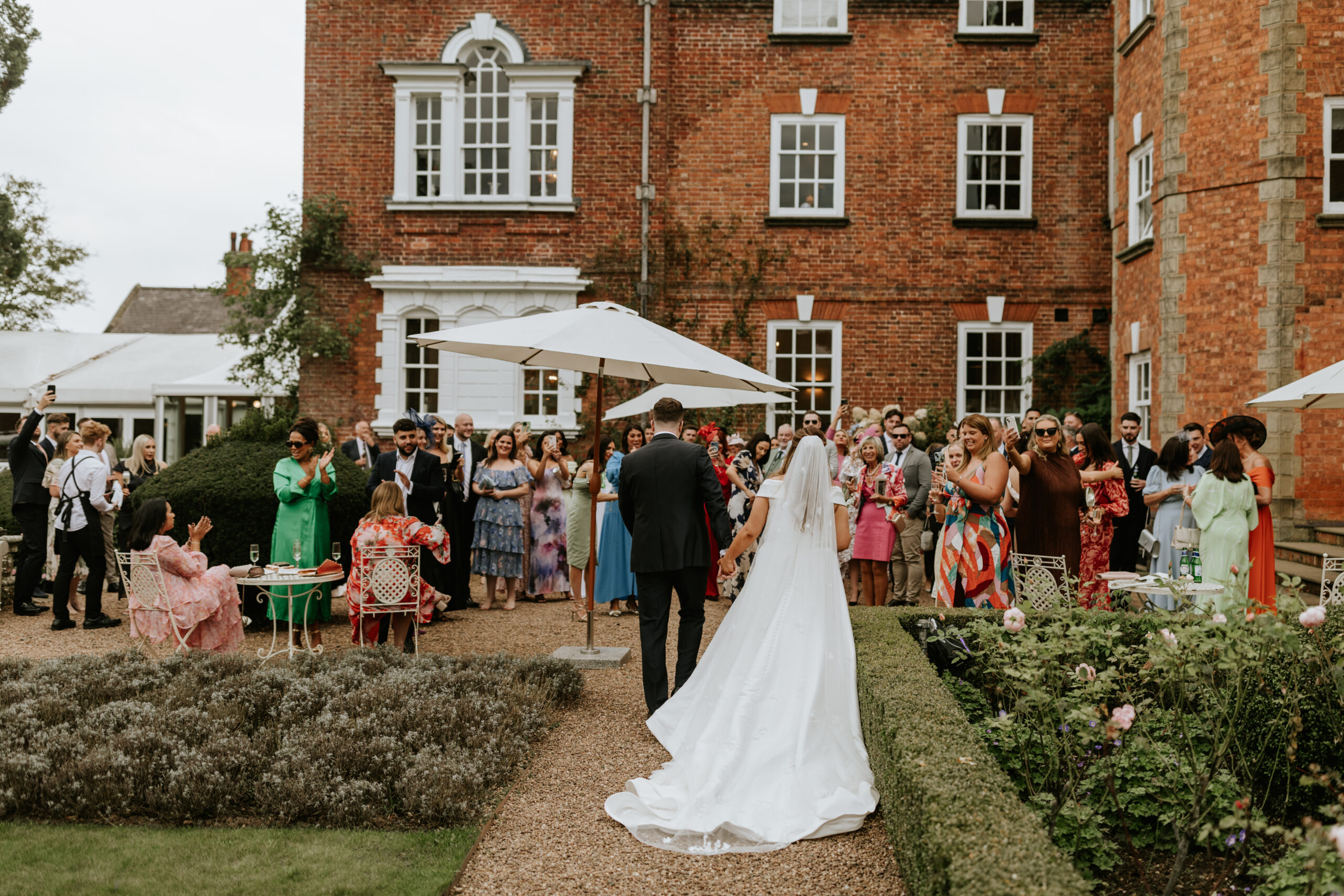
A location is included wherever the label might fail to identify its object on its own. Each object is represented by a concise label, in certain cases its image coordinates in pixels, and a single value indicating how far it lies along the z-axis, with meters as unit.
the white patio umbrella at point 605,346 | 6.75
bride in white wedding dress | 4.53
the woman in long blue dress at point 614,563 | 10.32
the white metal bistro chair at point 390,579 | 7.50
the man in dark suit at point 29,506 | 10.02
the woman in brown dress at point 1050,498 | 7.84
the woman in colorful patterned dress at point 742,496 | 10.66
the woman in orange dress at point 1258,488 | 7.66
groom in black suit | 6.34
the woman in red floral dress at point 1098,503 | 8.35
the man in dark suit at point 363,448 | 11.89
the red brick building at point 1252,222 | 12.09
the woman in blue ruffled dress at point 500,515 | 10.63
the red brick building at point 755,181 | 15.90
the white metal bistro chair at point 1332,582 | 6.64
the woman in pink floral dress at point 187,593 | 7.50
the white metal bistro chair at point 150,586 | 7.36
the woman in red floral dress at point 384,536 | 7.58
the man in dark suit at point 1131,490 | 10.20
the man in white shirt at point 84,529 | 9.57
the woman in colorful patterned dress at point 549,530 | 11.09
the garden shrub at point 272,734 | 4.66
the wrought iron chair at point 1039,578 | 6.88
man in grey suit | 10.11
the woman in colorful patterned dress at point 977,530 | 7.46
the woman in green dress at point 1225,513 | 7.45
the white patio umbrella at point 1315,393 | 7.36
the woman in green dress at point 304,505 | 8.20
